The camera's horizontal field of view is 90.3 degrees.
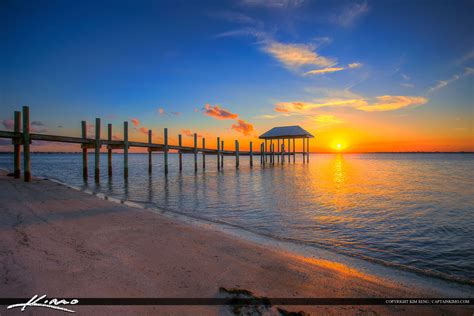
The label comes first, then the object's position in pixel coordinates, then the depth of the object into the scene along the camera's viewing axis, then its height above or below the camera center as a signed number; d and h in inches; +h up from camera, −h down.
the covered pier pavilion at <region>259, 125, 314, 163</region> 1680.9 +146.0
